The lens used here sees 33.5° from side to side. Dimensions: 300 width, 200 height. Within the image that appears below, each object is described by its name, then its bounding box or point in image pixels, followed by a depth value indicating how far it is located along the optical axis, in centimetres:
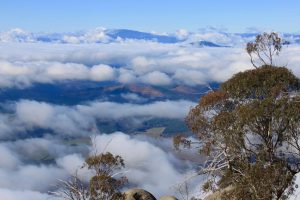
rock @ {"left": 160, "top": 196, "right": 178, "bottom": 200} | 5498
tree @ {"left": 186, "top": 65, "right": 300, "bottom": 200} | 3238
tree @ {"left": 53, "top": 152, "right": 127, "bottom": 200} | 4210
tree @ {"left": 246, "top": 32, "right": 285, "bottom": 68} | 4059
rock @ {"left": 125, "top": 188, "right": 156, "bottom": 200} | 5369
